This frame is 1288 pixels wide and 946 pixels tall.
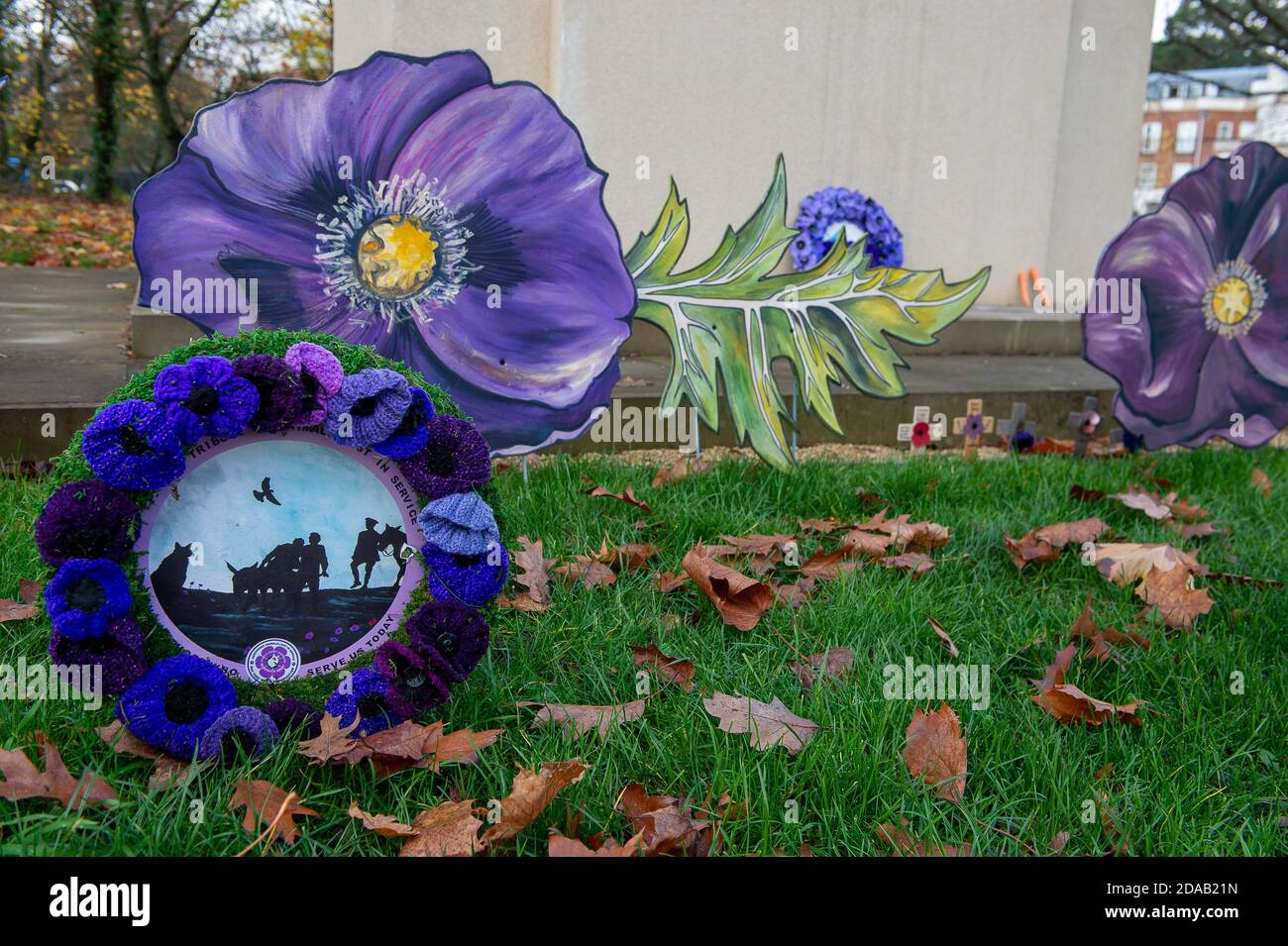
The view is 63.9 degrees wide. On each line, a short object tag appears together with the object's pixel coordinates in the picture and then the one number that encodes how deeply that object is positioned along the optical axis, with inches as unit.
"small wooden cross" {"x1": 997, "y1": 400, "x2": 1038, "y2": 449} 161.6
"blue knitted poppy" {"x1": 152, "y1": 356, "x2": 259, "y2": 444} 63.1
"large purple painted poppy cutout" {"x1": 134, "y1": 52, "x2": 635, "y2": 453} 102.9
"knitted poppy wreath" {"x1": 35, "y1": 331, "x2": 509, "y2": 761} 62.8
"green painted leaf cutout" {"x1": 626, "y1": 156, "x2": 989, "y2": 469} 123.1
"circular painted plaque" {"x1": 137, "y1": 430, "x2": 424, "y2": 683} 66.6
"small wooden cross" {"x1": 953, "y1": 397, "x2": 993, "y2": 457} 164.1
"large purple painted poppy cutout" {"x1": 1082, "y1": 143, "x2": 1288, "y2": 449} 149.7
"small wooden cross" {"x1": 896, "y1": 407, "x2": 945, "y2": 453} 158.6
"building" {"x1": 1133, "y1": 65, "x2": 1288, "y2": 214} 2075.5
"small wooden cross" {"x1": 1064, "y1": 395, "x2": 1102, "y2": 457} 160.7
